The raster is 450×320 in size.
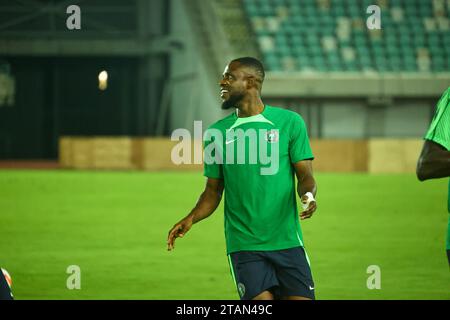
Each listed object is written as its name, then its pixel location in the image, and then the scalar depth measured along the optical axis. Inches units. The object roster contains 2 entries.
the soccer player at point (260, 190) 474.3
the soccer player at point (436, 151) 378.6
